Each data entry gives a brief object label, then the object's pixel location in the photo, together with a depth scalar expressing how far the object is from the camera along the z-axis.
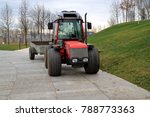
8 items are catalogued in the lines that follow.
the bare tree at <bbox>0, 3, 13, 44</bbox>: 57.56
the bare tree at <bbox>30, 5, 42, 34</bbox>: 53.49
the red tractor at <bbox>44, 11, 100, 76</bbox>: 11.73
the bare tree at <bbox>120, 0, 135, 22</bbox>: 48.50
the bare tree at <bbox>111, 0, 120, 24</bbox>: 56.38
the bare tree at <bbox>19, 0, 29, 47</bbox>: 53.19
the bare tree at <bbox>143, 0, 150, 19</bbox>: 49.98
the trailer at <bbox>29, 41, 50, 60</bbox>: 18.49
